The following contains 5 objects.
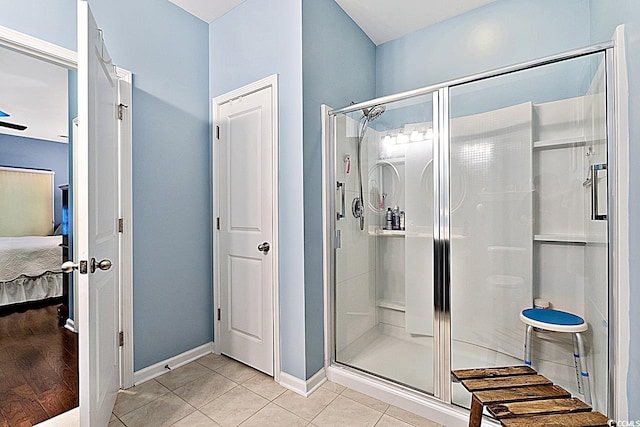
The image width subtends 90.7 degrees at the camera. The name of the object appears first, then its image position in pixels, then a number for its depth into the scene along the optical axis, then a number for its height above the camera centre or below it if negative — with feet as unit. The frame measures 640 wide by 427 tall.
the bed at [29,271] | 12.59 -2.28
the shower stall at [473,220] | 5.26 -0.14
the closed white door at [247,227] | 7.39 -0.33
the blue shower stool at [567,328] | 5.34 -2.01
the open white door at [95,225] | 4.42 -0.15
